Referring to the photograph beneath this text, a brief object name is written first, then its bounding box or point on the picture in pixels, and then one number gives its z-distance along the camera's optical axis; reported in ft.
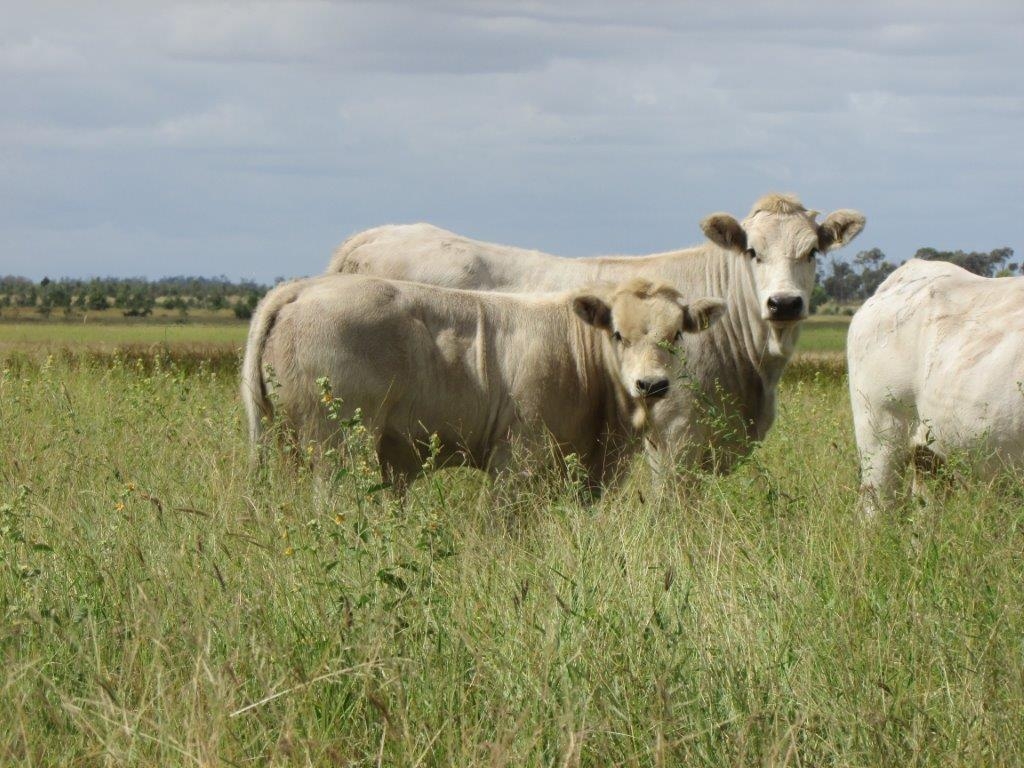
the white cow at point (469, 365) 44.88
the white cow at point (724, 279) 51.21
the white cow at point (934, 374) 41.14
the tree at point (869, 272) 324.19
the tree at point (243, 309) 580.01
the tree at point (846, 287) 375.94
